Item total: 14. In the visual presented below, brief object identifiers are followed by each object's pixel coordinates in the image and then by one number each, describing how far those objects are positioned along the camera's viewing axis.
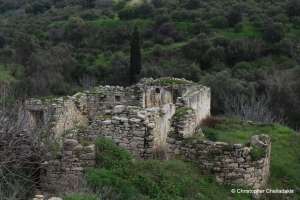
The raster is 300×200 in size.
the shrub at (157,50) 46.82
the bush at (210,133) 13.01
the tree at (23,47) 47.62
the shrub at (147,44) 50.59
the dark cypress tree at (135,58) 35.31
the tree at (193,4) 58.25
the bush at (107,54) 50.03
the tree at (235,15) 49.67
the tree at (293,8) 48.34
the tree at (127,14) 59.91
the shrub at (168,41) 49.41
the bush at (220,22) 49.47
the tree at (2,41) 53.92
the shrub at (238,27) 47.44
